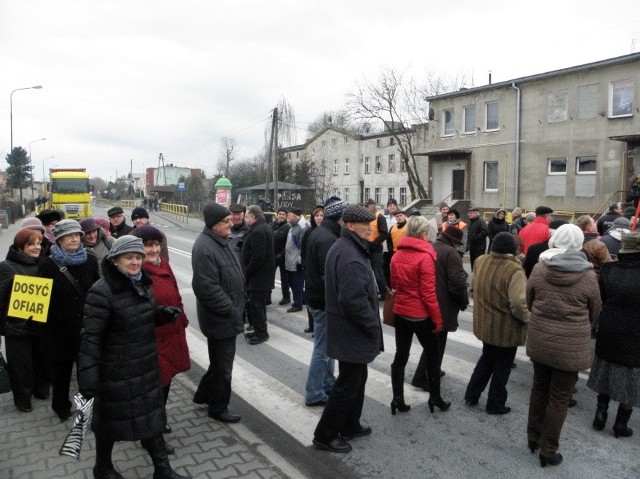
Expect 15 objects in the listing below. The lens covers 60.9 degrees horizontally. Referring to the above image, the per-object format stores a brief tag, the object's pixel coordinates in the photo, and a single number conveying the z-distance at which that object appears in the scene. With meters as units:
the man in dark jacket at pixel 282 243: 10.01
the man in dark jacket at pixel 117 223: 7.95
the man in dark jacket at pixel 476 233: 12.60
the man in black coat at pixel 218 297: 4.70
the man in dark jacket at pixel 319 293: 5.29
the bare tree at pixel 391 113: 39.94
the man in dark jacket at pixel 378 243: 9.86
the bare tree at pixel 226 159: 78.44
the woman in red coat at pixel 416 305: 4.95
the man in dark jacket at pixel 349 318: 4.24
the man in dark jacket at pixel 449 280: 5.43
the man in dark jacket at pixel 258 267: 7.75
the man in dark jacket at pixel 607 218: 9.24
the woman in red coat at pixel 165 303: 4.22
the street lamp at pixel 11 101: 37.44
